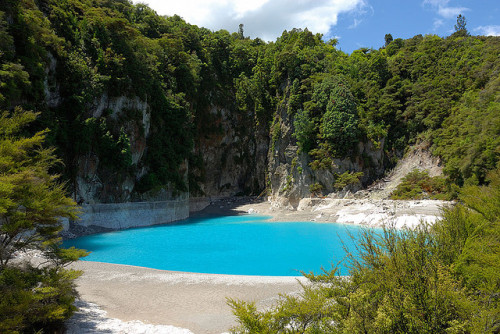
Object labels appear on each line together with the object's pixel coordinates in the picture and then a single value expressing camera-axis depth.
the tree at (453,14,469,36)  58.84
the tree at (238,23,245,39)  78.64
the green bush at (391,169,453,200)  32.74
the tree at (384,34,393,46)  71.50
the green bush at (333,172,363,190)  39.97
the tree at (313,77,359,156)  41.97
